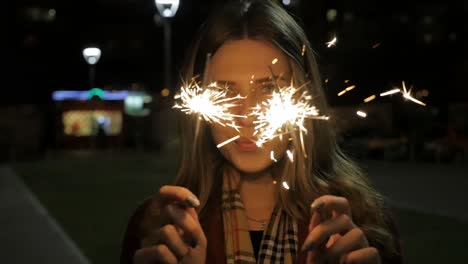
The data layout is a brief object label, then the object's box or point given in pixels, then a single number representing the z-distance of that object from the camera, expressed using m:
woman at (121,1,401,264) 2.11
